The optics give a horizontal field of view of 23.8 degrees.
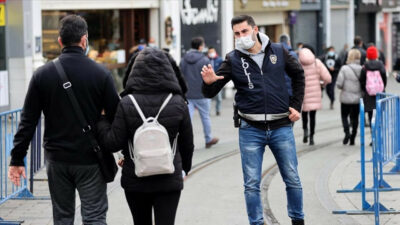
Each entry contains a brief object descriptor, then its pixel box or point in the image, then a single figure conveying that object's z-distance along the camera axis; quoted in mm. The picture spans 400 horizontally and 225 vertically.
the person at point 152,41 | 23750
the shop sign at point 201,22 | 27000
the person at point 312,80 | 15312
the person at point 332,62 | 25578
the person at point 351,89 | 15383
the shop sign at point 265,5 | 30094
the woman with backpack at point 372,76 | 14992
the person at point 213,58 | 23194
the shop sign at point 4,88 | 20359
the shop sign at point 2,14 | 20281
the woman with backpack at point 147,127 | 6098
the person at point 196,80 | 15188
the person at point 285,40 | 17291
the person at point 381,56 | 27777
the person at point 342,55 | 27291
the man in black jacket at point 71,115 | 6176
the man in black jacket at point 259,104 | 7703
